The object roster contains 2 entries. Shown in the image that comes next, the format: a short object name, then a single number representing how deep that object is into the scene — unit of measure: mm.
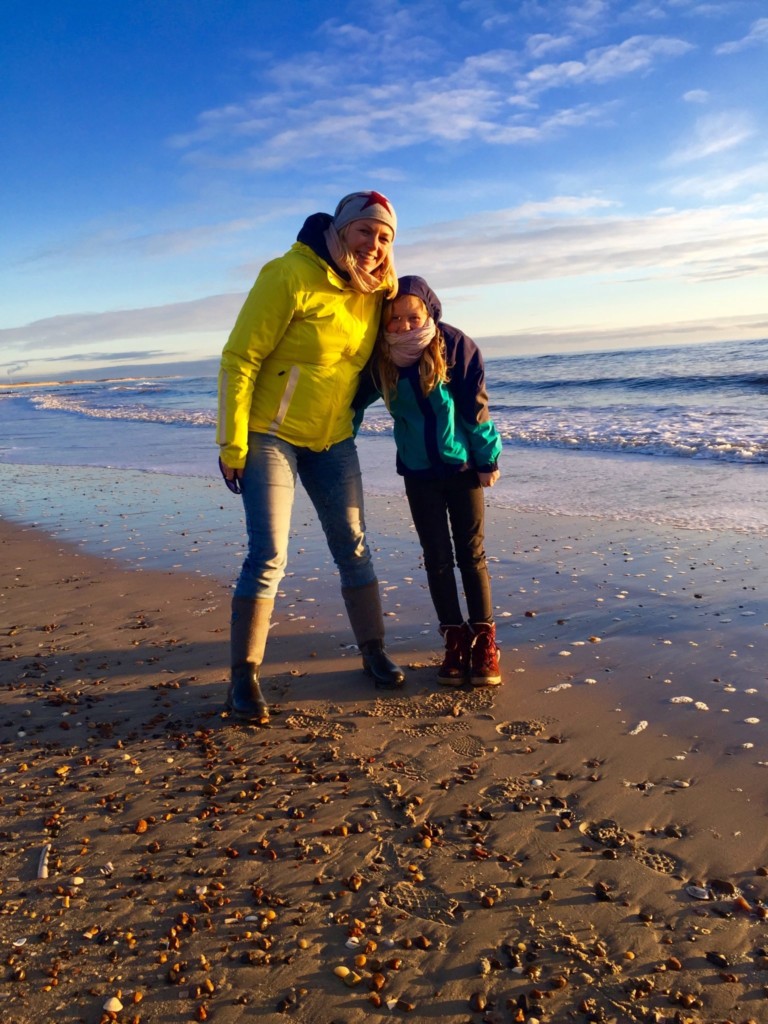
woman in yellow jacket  3480
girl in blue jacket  3764
